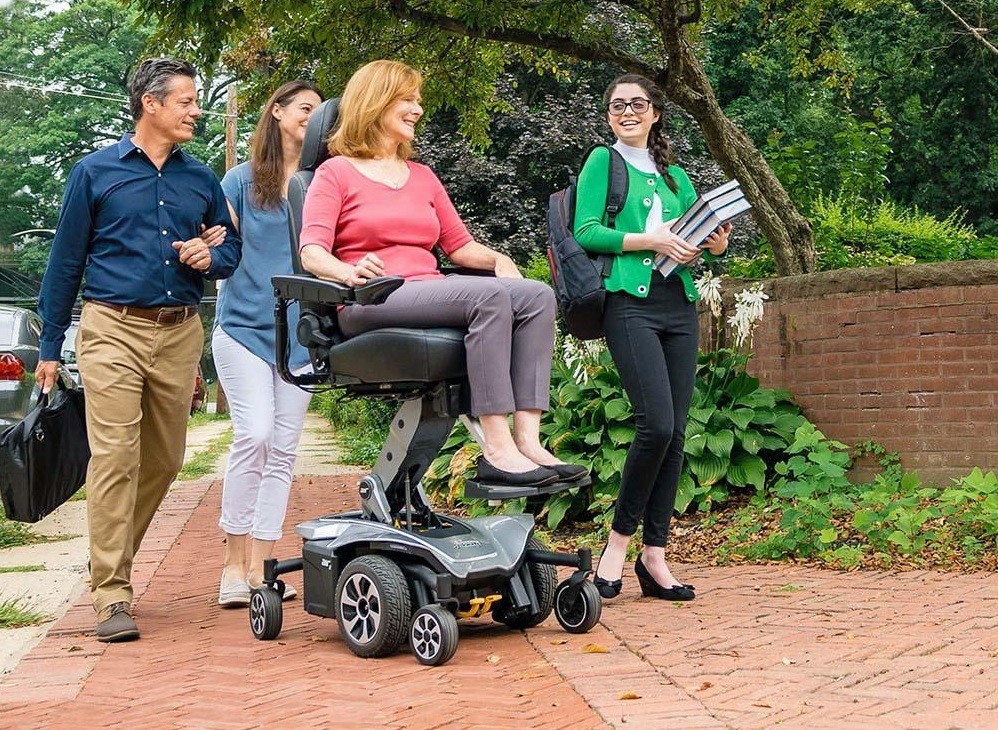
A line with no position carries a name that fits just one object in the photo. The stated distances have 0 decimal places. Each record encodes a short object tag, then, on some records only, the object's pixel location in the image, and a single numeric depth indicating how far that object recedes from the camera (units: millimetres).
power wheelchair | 4426
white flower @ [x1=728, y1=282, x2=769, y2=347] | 7801
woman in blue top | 5719
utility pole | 29828
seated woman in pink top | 4355
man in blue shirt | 5242
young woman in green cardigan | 5297
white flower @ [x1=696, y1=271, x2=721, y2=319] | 8001
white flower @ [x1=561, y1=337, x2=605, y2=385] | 8289
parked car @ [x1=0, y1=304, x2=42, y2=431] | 9930
